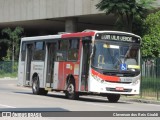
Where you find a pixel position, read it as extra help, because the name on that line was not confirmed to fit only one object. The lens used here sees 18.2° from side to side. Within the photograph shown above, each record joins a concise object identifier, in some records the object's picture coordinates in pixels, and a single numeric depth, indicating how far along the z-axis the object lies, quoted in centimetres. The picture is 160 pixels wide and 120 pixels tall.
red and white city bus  2298
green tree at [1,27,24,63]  6331
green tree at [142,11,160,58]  3369
